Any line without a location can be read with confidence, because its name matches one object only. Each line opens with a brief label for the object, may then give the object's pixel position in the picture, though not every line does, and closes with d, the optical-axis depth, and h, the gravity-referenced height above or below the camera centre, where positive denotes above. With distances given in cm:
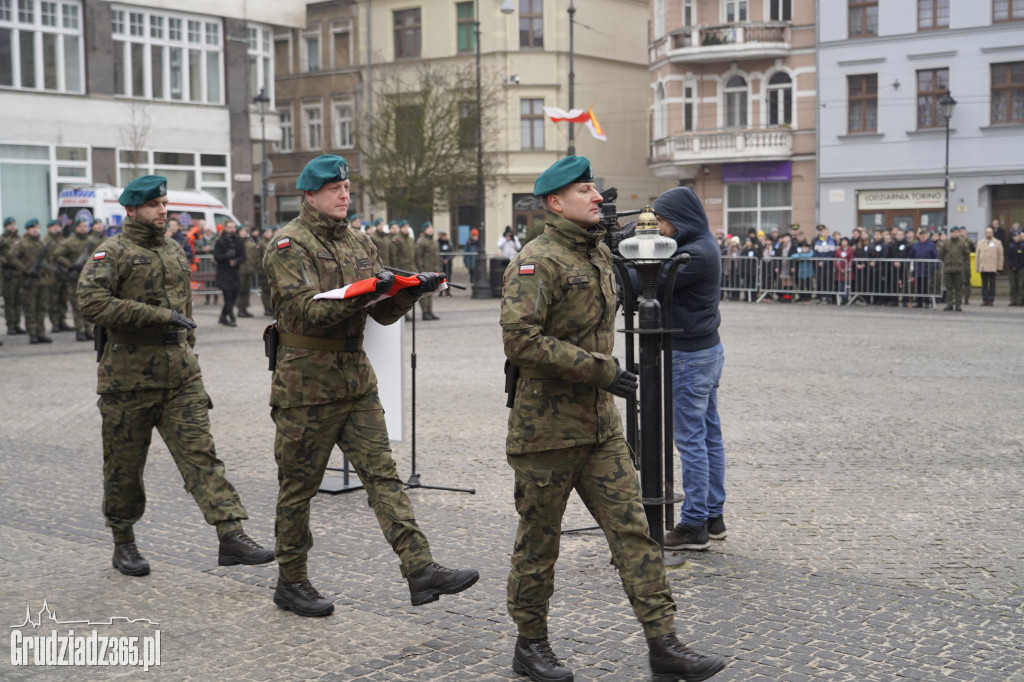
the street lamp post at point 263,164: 3428 +271
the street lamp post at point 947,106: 3578 +446
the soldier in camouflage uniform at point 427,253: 2484 +5
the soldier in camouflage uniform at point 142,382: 617 -66
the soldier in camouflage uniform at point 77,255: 2004 +5
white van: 3077 +138
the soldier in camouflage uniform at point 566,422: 450 -65
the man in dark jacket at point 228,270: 2261 -25
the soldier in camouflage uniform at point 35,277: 1972 -31
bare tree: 4222 +385
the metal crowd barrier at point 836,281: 2609 -65
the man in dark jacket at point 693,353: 646 -54
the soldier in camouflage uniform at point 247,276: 2483 -40
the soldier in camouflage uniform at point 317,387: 536 -60
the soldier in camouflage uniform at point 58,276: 2048 -32
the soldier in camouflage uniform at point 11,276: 2030 -31
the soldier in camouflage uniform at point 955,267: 2509 -33
